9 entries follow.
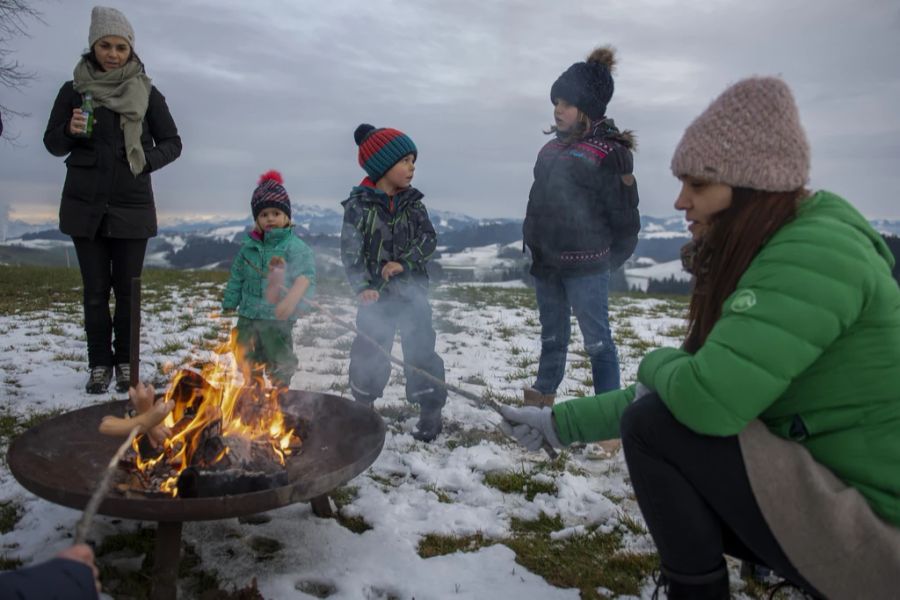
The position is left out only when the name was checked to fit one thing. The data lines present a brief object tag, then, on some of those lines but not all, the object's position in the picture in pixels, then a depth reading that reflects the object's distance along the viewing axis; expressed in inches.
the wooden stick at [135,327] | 125.0
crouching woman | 71.4
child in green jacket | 185.2
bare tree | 607.5
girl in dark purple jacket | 178.5
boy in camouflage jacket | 181.3
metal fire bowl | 92.2
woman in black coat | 185.9
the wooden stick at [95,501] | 66.0
